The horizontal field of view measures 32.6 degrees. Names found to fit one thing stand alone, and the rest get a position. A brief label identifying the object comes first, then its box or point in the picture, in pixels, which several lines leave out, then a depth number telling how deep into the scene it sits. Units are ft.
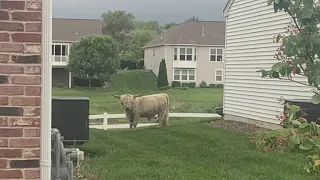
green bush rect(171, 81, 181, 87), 190.38
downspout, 12.96
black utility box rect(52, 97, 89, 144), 32.99
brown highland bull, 54.65
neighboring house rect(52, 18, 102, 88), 185.47
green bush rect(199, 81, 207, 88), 196.85
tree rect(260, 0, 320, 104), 10.16
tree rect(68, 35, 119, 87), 163.84
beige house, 193.57
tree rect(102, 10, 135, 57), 326.44
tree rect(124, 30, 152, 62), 267.80
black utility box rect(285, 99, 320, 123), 35.27
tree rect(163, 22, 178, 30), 381.07
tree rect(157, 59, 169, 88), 185.92
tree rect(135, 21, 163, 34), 403.65
